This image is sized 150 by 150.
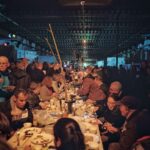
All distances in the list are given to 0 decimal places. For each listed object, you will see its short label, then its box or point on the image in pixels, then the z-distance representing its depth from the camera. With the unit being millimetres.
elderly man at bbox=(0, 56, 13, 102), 2642
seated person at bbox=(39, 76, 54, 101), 3423
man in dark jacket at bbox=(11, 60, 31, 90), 3365
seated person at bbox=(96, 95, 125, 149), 2291
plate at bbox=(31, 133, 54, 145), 1437
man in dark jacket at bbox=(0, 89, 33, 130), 2023
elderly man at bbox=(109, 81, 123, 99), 2735
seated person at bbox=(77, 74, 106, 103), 3486
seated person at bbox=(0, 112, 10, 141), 1476
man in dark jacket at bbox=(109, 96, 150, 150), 1657
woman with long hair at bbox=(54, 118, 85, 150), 1142
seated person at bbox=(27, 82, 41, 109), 2877
